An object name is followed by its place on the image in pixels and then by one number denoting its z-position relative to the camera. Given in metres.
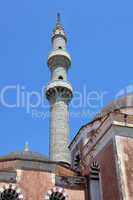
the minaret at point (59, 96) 22.53
